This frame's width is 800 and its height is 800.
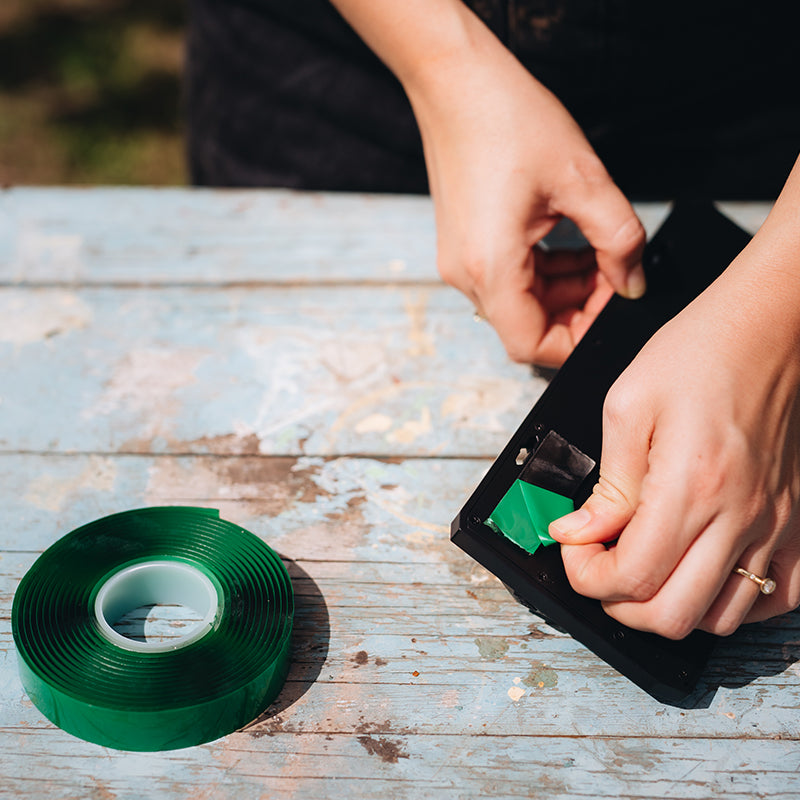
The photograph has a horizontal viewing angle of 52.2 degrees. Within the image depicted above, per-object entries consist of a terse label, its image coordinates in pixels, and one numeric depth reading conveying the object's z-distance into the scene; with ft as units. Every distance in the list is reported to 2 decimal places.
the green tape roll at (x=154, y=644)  2.41
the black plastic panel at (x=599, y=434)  2.67
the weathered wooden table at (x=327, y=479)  2.52
